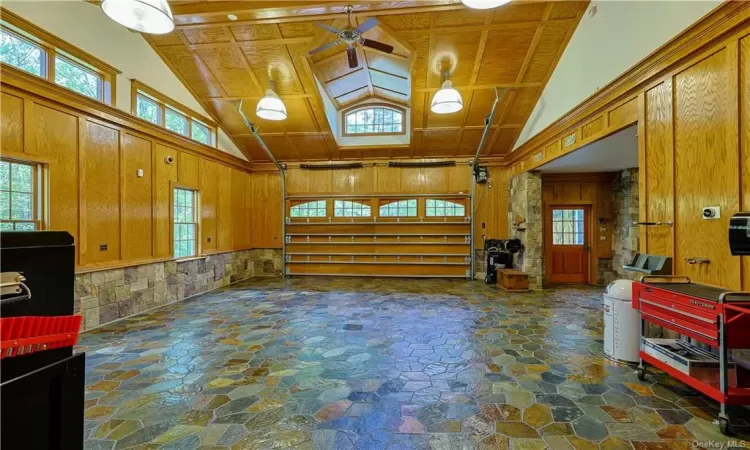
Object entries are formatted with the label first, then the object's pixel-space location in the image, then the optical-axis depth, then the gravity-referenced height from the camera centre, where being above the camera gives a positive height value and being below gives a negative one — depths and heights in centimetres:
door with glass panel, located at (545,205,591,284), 770 -46
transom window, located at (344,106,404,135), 841 +292
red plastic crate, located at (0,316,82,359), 94 -35
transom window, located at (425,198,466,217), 854 +48
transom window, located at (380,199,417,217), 866 +50
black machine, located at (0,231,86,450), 92 -45
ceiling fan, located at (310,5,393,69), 393 +254
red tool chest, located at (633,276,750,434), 210 -73
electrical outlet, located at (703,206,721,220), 259 +10
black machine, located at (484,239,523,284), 746 -76
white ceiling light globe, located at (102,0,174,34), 244 +180
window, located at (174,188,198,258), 620 +8
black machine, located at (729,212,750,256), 208 -7
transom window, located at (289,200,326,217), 893 +50
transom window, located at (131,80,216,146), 525 +221
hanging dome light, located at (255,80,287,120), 545 +214
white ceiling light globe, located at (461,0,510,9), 272 +200
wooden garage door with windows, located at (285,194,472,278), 841 -46
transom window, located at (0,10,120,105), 351 +219
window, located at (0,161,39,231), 348 +37
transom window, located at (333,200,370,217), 883 +49
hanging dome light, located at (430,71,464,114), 509 +211
